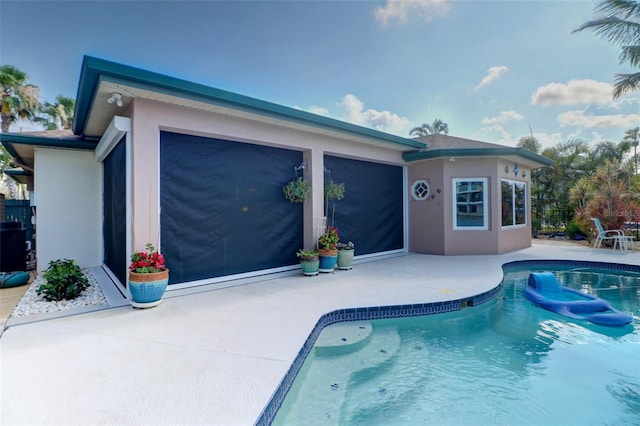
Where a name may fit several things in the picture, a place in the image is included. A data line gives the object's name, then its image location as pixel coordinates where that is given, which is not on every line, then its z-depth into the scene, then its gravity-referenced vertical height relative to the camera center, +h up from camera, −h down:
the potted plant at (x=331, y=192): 6.93 +0.45
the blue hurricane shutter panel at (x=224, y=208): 4.96 +0.07
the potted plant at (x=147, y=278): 4.12 -0.93
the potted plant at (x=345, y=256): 6.88 -1.06
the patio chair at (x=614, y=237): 9.73 -0.95
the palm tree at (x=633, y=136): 19.39 +4.88
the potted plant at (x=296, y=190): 6.36 +0.46
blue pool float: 4.45 -1.58
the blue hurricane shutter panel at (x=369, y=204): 7.66 +0.18
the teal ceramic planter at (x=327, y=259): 6.47 -1.06
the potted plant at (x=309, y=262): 6.21 -1.07
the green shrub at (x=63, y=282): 4.61 -1.11
